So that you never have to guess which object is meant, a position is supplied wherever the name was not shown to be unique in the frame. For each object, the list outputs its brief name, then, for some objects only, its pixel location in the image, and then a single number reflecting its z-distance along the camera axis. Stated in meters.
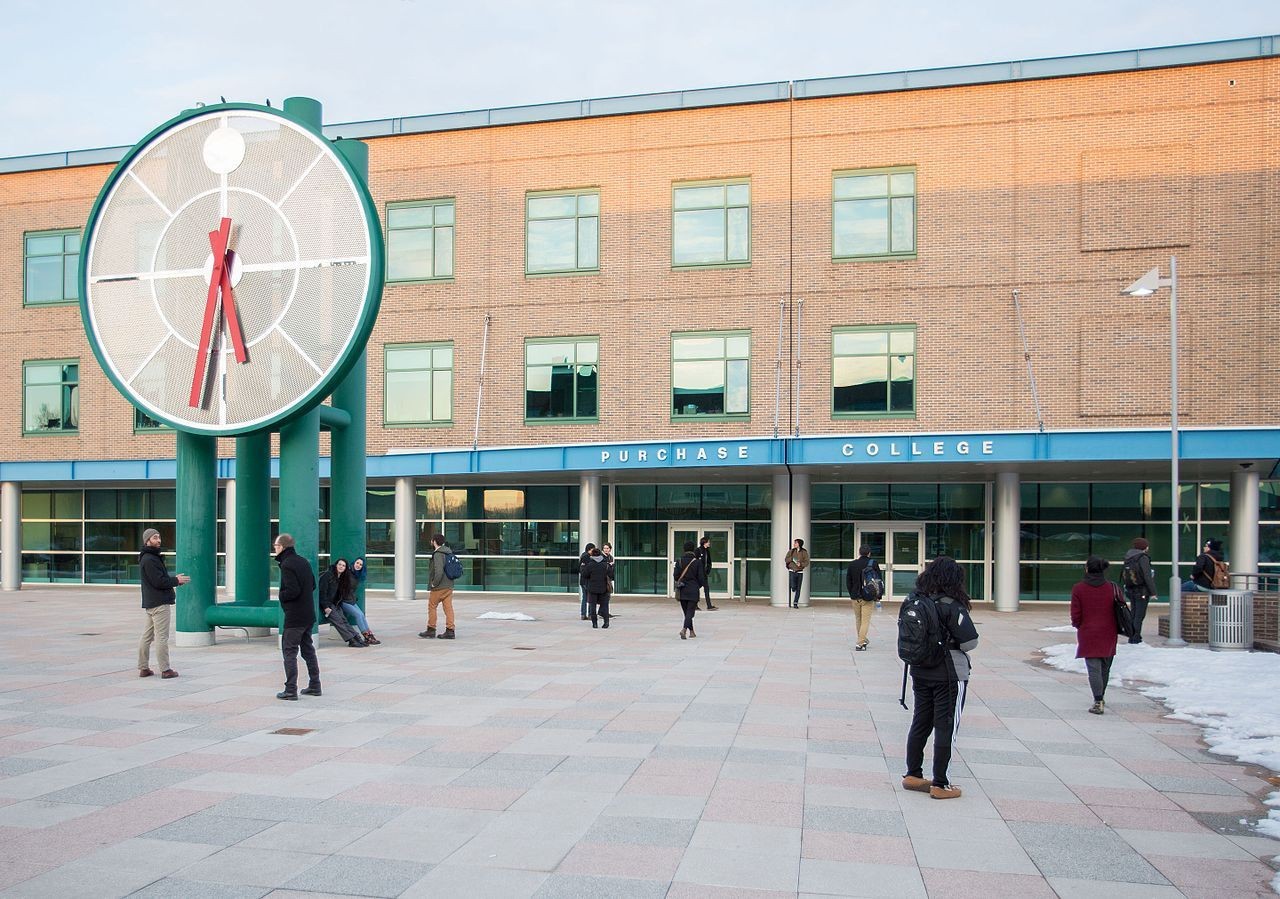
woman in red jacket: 11.59
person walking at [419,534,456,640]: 18.00
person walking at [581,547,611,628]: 21.02
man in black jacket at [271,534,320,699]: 11.67
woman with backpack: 8.01
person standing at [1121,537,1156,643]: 17.75
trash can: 17.08
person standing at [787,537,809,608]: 26.23
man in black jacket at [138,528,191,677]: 12.95
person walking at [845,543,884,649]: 17.47
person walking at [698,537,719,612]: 24.36
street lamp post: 17.47
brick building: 24.89
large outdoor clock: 16.62
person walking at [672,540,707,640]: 18.84
